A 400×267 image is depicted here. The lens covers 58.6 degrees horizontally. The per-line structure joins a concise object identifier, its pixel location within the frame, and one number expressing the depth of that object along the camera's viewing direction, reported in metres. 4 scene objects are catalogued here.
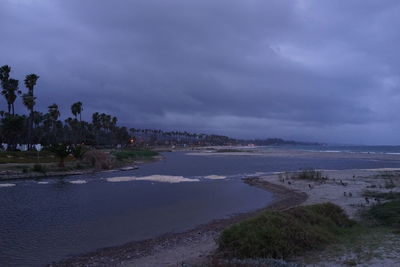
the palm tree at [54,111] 106.50
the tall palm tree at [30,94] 81.62
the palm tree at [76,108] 121.94
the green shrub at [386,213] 16.52
